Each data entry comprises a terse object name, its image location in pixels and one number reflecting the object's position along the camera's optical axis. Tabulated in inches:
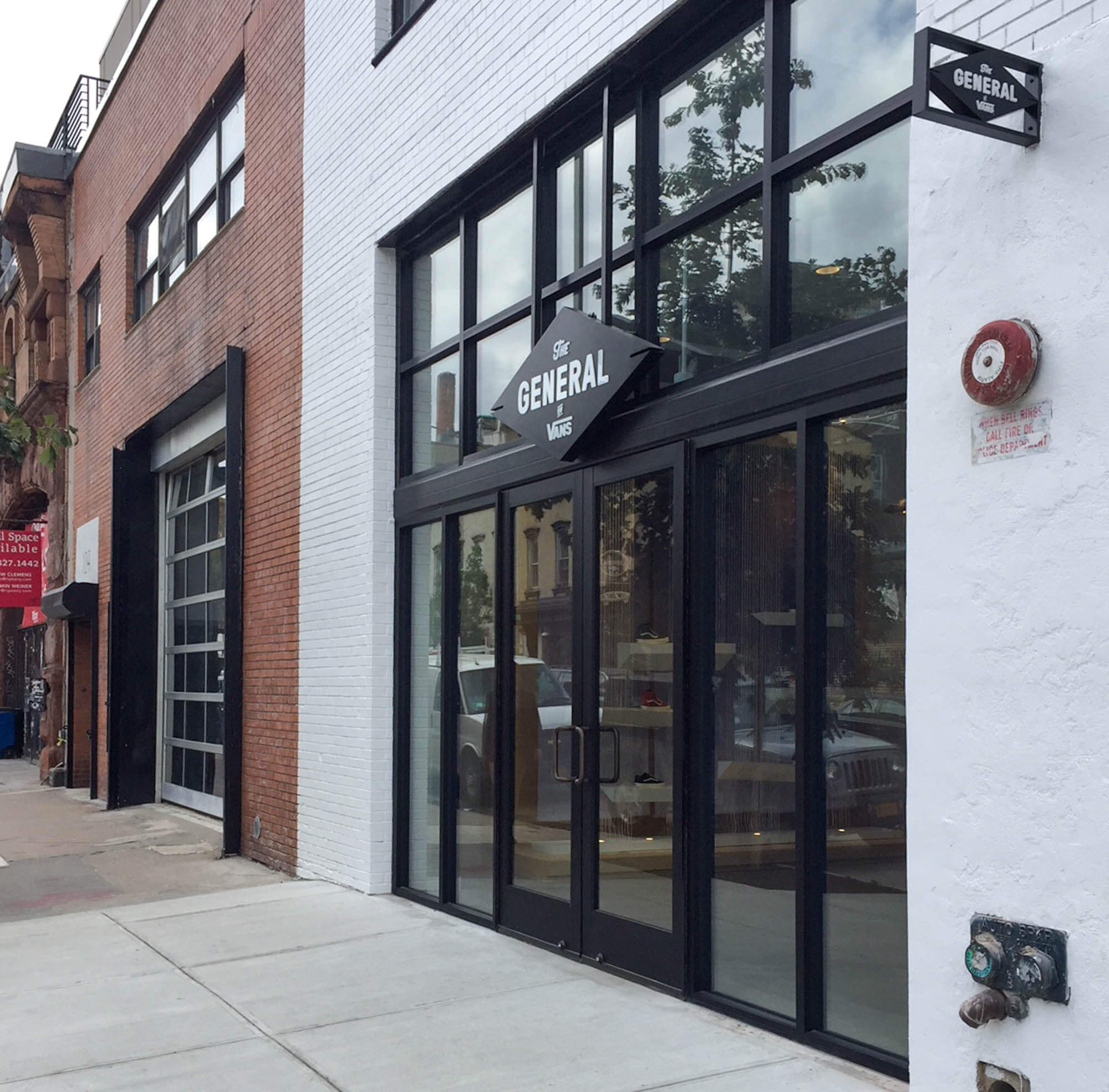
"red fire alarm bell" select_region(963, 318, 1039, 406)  161.0
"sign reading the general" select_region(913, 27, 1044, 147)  152.9
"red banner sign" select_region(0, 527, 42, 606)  867.4
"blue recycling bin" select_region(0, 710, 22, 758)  1045.8
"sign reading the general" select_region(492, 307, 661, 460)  262.4
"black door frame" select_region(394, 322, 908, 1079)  203.2
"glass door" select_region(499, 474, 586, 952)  277.6
